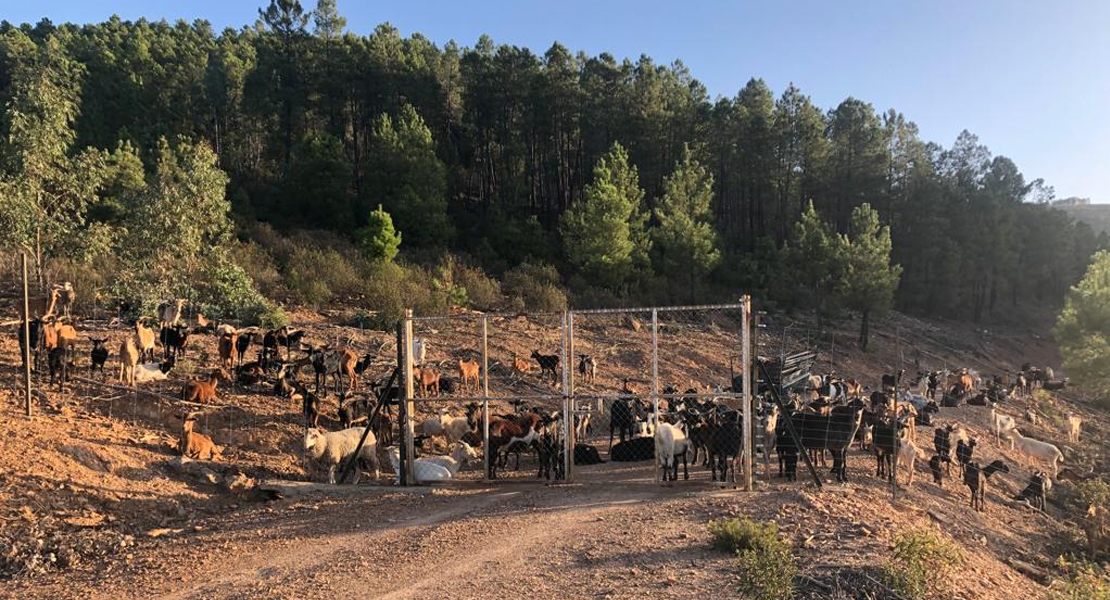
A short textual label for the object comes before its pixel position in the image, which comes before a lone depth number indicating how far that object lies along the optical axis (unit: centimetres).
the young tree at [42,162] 1197
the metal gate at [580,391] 1088
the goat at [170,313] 1736
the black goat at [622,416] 1541
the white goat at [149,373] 1348
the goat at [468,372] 1778
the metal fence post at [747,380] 945
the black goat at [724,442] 1081
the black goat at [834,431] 1212
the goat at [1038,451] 1780
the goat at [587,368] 2120
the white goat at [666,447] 1076
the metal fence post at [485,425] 1088
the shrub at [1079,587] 679
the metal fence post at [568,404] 1014
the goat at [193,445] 1137
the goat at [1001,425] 1989
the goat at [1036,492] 1473
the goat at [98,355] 1370
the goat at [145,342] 1462
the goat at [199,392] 1302
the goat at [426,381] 1572
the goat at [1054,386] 3281
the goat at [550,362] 1981
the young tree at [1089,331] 3023
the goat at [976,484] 1290
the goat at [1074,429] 2438
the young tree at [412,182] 4181
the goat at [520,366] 2017
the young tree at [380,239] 3519
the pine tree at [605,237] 3800
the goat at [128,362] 1340
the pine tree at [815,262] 3938
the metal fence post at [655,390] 1014
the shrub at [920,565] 675
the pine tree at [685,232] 3884
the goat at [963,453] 1426
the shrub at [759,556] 638
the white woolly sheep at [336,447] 1151
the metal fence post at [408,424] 1073
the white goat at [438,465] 1123
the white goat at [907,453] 1304
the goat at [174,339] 1543
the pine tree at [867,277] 3750
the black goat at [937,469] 1357
